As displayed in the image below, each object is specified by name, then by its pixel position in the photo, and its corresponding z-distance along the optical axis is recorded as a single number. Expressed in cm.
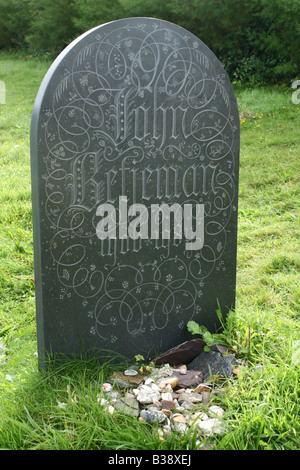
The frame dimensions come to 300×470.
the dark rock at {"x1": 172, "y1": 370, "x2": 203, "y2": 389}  232
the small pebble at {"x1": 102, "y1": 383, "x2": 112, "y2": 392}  221
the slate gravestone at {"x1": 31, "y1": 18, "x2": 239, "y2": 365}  219
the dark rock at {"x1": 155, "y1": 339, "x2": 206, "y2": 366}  253
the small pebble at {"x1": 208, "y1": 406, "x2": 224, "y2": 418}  203
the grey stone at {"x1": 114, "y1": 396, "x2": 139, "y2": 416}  204
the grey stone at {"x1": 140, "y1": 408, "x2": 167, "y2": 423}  201
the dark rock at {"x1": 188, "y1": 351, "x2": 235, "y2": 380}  233
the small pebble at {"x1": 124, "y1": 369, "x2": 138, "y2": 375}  242
